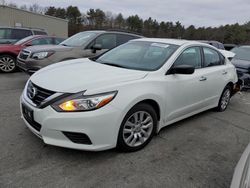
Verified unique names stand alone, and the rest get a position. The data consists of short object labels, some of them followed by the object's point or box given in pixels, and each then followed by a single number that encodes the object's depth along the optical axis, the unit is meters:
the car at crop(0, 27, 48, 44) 7.81
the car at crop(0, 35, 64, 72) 6.44
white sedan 2.12
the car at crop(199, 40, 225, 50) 10.97
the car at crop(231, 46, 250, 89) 5.79
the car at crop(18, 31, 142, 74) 4.87
